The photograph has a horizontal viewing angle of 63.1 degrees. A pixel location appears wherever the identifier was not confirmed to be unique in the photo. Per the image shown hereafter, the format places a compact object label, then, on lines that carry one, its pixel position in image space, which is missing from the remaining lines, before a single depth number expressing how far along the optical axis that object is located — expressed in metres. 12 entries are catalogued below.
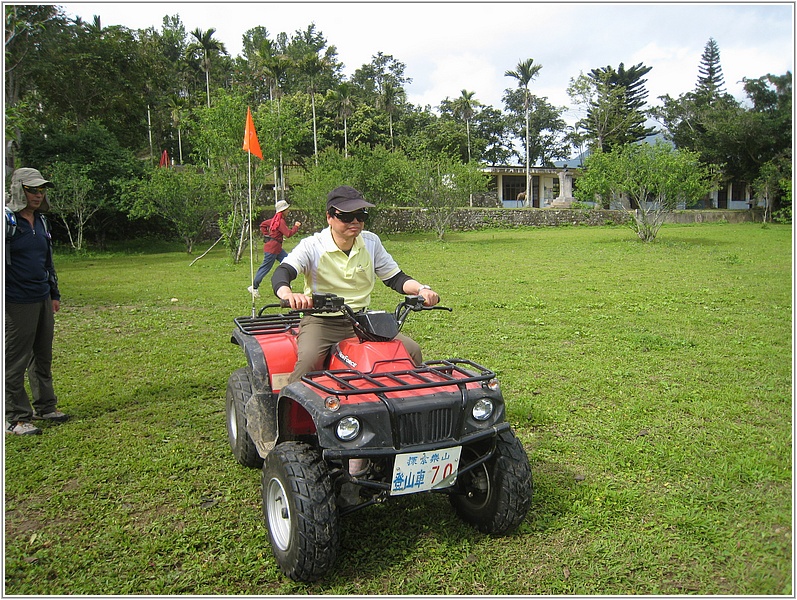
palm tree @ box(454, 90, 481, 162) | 54.22
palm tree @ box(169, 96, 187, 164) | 42.22
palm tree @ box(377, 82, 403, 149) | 50.50
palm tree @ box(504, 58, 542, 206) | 49.81
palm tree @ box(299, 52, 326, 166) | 48.09
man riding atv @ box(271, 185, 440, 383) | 3.60
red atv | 2.91
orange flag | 10.53
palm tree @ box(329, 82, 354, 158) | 46.57
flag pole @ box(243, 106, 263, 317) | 10.44
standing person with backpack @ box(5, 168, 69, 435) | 4.87
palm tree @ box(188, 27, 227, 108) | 41.69
